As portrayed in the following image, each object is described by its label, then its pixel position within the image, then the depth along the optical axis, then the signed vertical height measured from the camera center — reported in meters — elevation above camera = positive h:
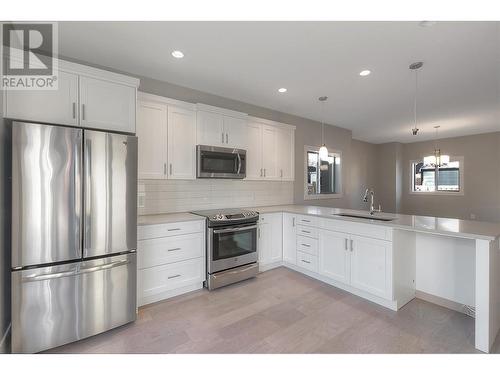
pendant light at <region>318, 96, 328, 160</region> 3.40 +1.36
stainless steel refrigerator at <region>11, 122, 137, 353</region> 1.73 -0.37
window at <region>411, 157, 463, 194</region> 6.92 +0.30
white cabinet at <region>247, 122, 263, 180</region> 3.78 +0.60
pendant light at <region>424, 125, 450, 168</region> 3.74 +0.45
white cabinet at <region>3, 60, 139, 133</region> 1.84 +0.74
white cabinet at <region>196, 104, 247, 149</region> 3.26 +0.89
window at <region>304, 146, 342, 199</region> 5.04 +0.28
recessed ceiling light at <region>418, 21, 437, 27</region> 1.89 +1.35
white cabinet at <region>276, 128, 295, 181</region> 4.23 +0.64
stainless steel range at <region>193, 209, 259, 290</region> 2.84 -0.76
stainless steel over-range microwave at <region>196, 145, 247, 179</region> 3.19 +0.37
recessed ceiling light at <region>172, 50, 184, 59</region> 2.40 +1.40
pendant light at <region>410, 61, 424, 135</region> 2.58 +1.38
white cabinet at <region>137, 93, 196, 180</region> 2.82 +0.64
